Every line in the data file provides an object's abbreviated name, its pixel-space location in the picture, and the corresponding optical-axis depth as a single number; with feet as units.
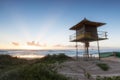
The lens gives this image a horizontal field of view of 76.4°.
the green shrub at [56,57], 46.45
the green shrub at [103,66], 31.65
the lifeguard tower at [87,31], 41.41
